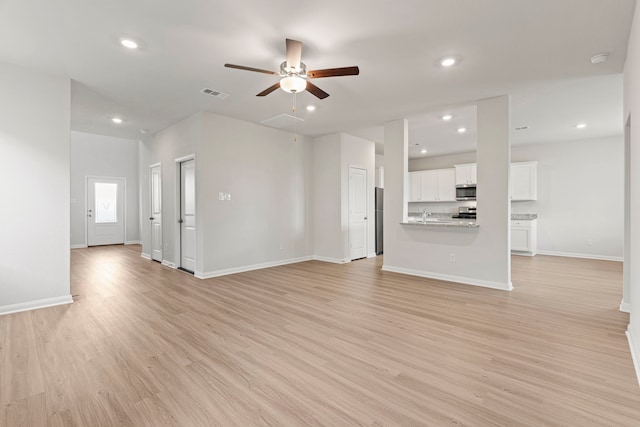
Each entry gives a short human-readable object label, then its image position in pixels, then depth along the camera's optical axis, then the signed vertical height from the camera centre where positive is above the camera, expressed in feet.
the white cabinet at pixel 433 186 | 28.02 +2.49
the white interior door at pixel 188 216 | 17.81 -0.31
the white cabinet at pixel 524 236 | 23.62 -2.08
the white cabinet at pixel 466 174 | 26.24 +3.36
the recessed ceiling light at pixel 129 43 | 9.31 +5.42
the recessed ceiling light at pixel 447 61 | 10.48 +5.43
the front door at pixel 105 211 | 29.71 +0.00
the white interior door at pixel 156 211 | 21.12 +0.00
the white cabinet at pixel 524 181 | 24.18 +2.51
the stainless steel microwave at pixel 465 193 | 26.65 +1.67
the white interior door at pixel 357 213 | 22.22 -0.17
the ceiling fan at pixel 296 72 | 8.78 +4.33
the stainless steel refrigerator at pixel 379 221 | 25.17 -0.90
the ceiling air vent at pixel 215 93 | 13.38 +5.53
